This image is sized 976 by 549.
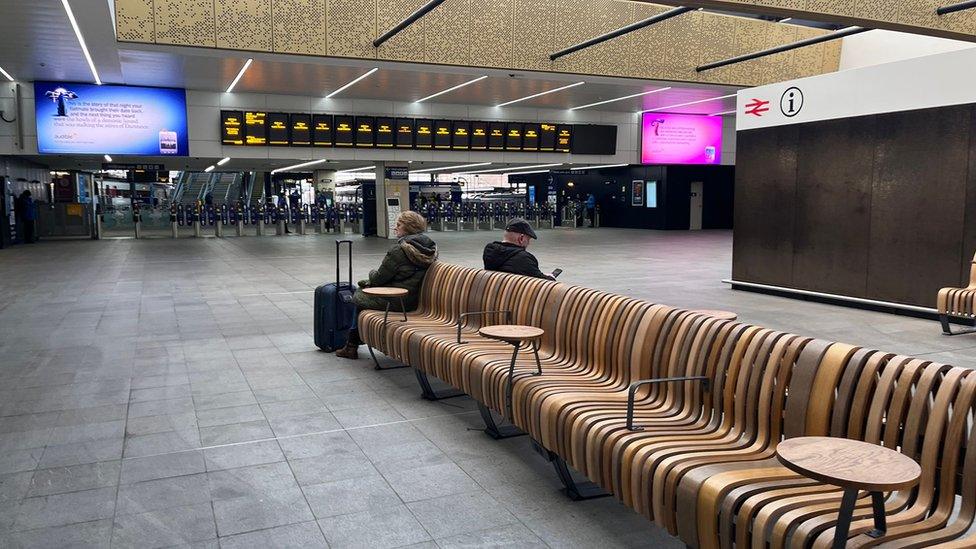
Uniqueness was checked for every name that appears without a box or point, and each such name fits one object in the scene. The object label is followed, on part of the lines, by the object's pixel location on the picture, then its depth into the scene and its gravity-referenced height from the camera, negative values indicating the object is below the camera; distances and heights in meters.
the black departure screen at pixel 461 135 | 21.55 +2.35
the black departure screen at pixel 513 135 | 22.28 +2.43
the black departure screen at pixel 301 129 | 19.42 +2.30
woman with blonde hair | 6.09 -0.45
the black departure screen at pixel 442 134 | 21.30 +2.36
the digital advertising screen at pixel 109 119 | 16.75 +2.31
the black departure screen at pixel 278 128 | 19.16 +2.29
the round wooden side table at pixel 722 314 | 3.76 -0.59
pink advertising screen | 24.28 +2.55
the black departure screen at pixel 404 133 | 20.88 +2.35
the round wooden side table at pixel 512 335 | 3.90 -0.71
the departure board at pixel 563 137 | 23.03 +2.43
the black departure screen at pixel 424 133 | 21.12 +2.37
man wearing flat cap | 5.73 -0.36
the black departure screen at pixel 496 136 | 22.02 +2.38
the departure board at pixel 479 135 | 21.78 +2.37
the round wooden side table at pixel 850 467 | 1.83 -0.71
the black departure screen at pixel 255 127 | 18.97 +2.30
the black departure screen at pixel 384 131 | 20.53 +2.36
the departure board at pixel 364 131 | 20.28 +2.35
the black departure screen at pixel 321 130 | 19.72 +2.31
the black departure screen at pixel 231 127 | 18.78 +2.28
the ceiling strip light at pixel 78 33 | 9.14 +2.79
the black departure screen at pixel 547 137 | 22.73 +2.40
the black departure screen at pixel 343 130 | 20.00 +2.34
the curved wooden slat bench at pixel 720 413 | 2.22 -0.91
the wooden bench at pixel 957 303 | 7.30 -0.98
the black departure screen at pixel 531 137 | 22.42 +2.37
